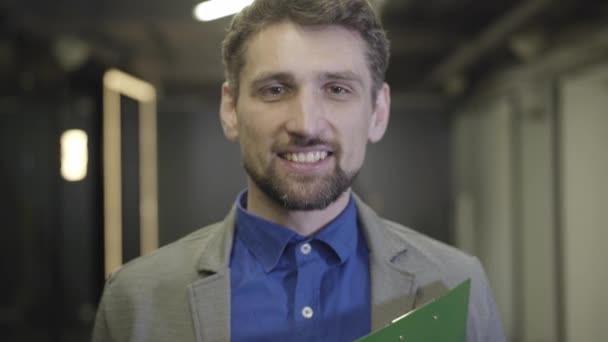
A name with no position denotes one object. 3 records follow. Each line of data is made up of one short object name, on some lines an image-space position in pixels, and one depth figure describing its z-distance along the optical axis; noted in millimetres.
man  1201
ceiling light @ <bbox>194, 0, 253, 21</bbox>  2246
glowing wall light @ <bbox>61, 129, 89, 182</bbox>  4863
